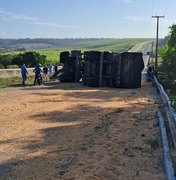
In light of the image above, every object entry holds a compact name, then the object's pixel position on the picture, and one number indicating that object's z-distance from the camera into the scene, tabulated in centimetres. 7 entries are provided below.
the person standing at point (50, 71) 1896
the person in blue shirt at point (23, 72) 1398
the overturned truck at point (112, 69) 1284
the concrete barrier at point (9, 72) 1803
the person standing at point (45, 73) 1714
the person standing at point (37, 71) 1421
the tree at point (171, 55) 2243
